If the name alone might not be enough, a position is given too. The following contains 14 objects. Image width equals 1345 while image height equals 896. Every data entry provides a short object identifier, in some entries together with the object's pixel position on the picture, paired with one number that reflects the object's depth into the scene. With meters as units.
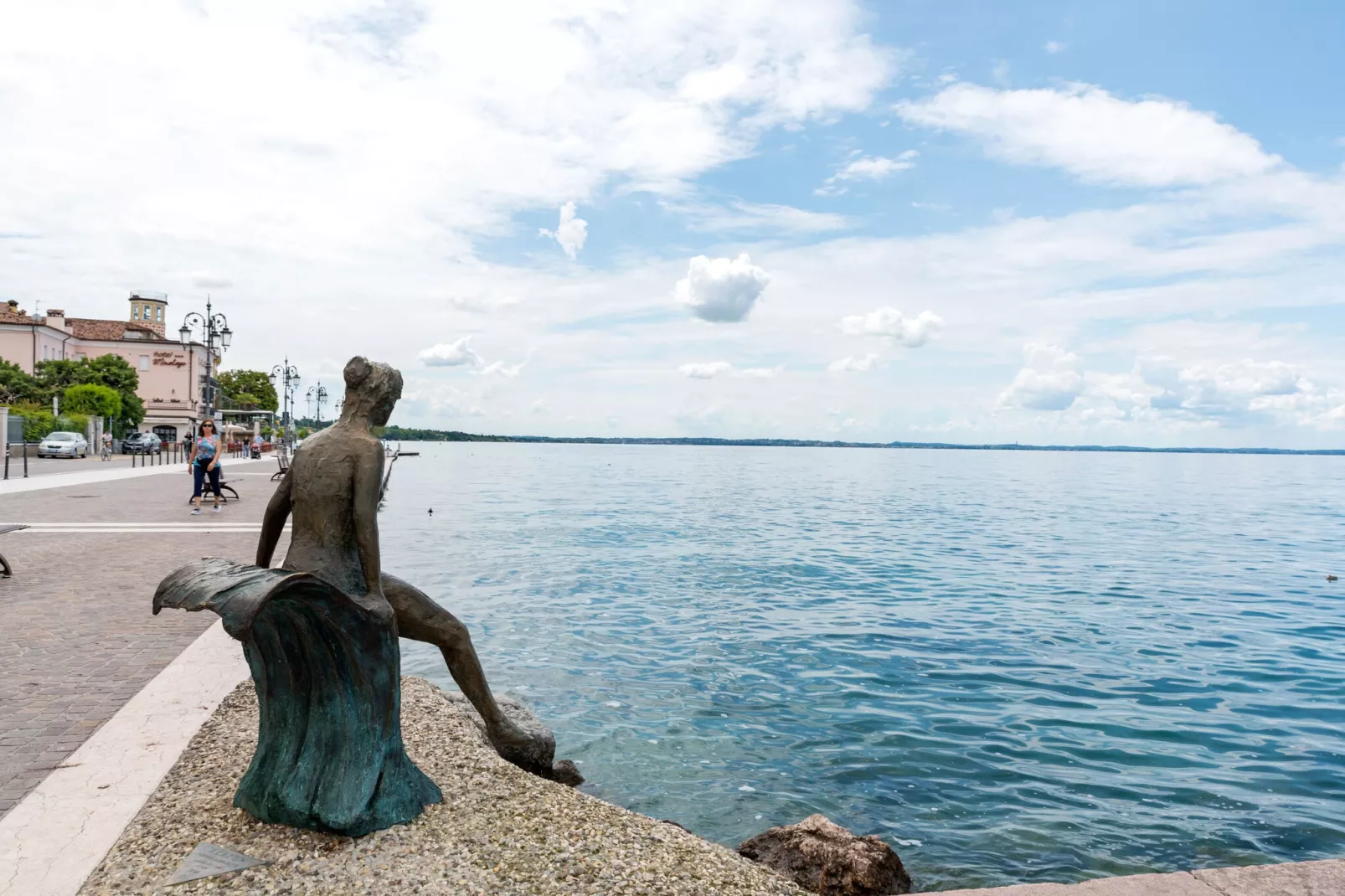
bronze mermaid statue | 3.92
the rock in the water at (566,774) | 6.18
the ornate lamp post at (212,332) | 35.34
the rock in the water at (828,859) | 4.86
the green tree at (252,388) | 105.88
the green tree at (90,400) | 53.81
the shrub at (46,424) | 44.22
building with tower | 76.75
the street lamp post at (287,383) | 57.44
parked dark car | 52.38
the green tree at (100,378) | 57.31
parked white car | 42.50
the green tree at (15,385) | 53.31
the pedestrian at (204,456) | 18.89
